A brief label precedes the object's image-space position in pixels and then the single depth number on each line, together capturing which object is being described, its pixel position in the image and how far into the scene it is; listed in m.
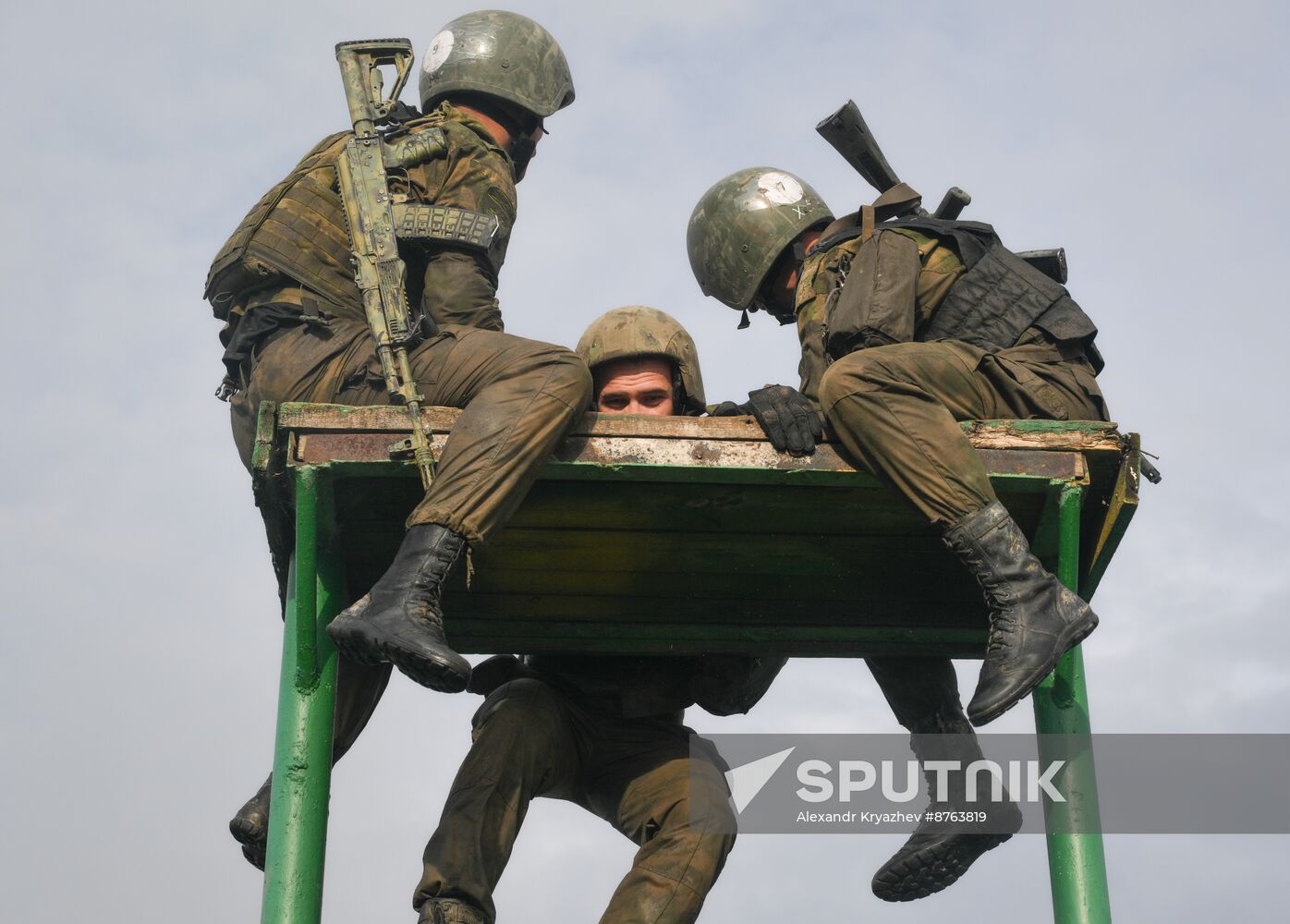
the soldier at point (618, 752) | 7.98
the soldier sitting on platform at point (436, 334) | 7.04
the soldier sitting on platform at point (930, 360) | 7.23
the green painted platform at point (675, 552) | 7.53
